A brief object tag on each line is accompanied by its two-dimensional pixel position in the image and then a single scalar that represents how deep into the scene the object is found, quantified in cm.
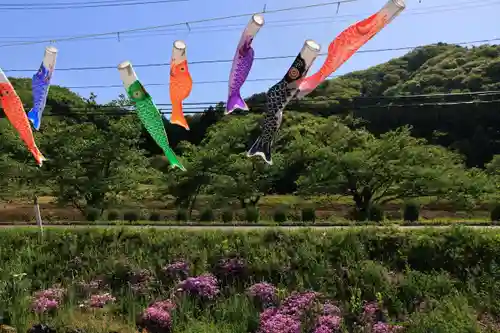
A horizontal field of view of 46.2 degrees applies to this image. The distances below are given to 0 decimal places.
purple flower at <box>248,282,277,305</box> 934
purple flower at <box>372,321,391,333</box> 820
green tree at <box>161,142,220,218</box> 2697
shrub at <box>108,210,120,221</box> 2334
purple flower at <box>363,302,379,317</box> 869
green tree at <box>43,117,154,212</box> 2598
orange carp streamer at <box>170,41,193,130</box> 880
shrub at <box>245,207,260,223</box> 2188
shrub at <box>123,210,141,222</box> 2342
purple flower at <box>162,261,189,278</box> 1040
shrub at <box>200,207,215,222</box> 2297
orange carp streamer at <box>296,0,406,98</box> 740
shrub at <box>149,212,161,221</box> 2355
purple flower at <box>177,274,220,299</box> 967
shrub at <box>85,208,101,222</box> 2343
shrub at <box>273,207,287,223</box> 2223
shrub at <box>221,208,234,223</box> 2275
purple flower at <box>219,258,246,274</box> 1031
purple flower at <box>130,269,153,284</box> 1030
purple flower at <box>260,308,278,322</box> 879
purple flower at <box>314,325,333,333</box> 826
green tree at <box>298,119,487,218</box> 2375
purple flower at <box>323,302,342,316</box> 872
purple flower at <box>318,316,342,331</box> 837
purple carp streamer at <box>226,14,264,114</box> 827
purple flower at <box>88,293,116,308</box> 957
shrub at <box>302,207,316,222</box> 2238
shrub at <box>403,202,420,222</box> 2253
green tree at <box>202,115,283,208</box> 2609
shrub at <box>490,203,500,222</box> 2152
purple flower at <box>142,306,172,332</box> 884
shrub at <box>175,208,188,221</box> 2369
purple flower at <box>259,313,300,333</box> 834
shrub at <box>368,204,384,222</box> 2208
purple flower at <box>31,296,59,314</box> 932
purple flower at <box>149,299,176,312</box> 921
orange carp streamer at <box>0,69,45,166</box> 1021
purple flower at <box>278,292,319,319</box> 885
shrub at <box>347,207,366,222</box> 2269
